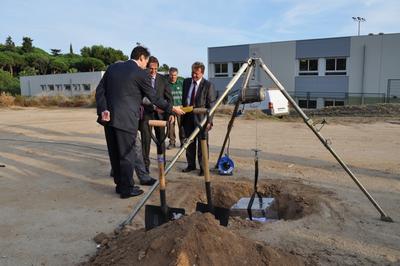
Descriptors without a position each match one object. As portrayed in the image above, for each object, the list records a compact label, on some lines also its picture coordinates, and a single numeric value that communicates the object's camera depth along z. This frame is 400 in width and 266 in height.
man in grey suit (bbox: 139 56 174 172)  7.14
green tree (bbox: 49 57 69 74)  66.25
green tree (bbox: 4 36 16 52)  75.03
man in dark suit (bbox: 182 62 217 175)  7.33
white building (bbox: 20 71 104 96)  45.01
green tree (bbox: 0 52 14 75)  66.88
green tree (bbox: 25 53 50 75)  68.19
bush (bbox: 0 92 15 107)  28.76
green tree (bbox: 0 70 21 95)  55.11
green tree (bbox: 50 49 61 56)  82.39
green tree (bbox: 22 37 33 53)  76.43
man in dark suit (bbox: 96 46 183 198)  5.77
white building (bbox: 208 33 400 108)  31.05
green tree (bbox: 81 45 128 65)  65.56
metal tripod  4.67
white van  19.91
